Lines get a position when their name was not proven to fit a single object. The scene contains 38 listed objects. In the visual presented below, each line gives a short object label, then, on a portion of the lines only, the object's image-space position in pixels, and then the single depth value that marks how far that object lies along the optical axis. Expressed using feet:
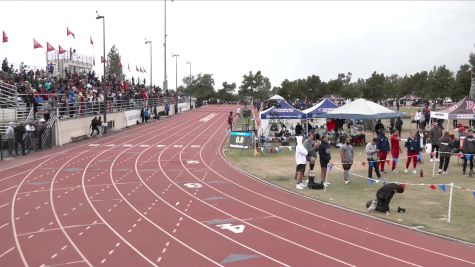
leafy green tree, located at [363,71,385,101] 279.28
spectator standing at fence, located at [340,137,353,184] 53.36
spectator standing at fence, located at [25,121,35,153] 83.61
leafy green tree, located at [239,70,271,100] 394.73
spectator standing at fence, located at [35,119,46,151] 87.04
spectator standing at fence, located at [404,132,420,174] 58.80
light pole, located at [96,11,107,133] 116.06
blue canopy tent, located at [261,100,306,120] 94.22
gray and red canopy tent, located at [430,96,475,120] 83.56
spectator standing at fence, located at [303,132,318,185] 51.85
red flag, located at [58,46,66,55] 147.00
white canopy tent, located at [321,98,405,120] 86.69
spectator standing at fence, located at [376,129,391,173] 57.72
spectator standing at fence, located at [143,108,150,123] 155.33
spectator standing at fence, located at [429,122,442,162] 63.62
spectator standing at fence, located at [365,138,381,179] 53.88
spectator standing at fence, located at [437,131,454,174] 56.65
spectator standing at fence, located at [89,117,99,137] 110.52
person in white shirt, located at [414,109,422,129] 111.34
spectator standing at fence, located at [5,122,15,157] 77.97
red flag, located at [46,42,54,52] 135.47
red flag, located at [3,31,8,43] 119.24
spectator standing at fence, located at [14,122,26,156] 78.89
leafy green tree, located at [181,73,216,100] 423.64
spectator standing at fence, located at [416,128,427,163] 60.37
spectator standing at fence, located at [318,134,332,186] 51.96
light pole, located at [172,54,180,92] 272.04
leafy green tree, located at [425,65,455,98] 254.02
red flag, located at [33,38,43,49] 129.44
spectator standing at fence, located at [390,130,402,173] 59.48
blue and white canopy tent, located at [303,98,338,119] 96.99
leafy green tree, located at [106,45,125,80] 323.08
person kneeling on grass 39.40
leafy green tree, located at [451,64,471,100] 214.57
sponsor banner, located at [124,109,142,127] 141.77
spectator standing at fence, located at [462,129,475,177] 55.57
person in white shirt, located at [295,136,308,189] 51.80
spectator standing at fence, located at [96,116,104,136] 111.89
